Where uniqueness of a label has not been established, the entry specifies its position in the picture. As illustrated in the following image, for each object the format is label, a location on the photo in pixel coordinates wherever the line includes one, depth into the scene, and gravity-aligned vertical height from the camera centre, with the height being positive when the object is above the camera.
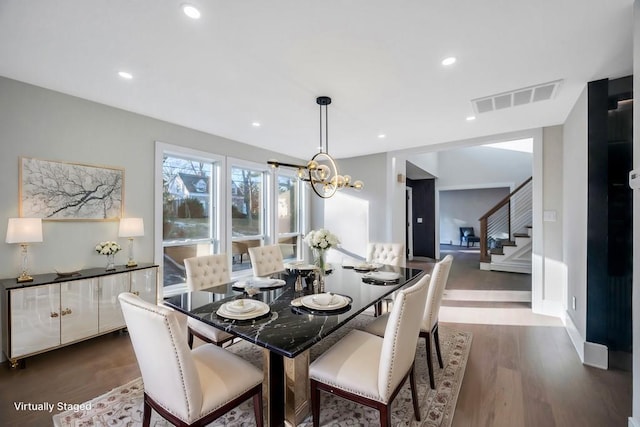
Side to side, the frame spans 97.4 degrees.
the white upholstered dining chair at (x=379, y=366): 1.49 -0.90
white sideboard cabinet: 2.38 -0.86
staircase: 6.57 -0.66
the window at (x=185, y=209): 3.79 +0.09
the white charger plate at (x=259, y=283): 2.50 -0.62
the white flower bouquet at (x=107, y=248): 2.97 -0.35
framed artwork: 2.65 +0.25
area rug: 1.83 -1.35
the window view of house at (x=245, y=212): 4.70 +0.05
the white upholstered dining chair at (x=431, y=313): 2.25 -0.82
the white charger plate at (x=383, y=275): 2.68 -0.60
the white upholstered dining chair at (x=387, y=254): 3.75 -0.53
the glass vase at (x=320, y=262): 2.55 -0.44
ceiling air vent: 2.69 +1.21
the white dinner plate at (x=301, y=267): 3.12 -0.59
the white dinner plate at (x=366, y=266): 3.19 -0.60
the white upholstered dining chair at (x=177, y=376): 1.28 -0.86
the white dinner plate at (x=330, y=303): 1.90 -0.62
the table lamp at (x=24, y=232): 2.38 -0.14
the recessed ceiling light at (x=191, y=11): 1.66 +1.23
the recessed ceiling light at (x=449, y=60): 2.21 +1.23
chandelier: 2.65 +0.42
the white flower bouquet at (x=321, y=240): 2.59 -0.23
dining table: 1.56 -0.65
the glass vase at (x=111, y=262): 3.03 -0.52
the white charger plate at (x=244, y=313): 1.74 -0.62
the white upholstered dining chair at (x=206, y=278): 2.28 -0.63
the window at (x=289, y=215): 5.68 +0.00
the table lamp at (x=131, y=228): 3.12 -0.15
